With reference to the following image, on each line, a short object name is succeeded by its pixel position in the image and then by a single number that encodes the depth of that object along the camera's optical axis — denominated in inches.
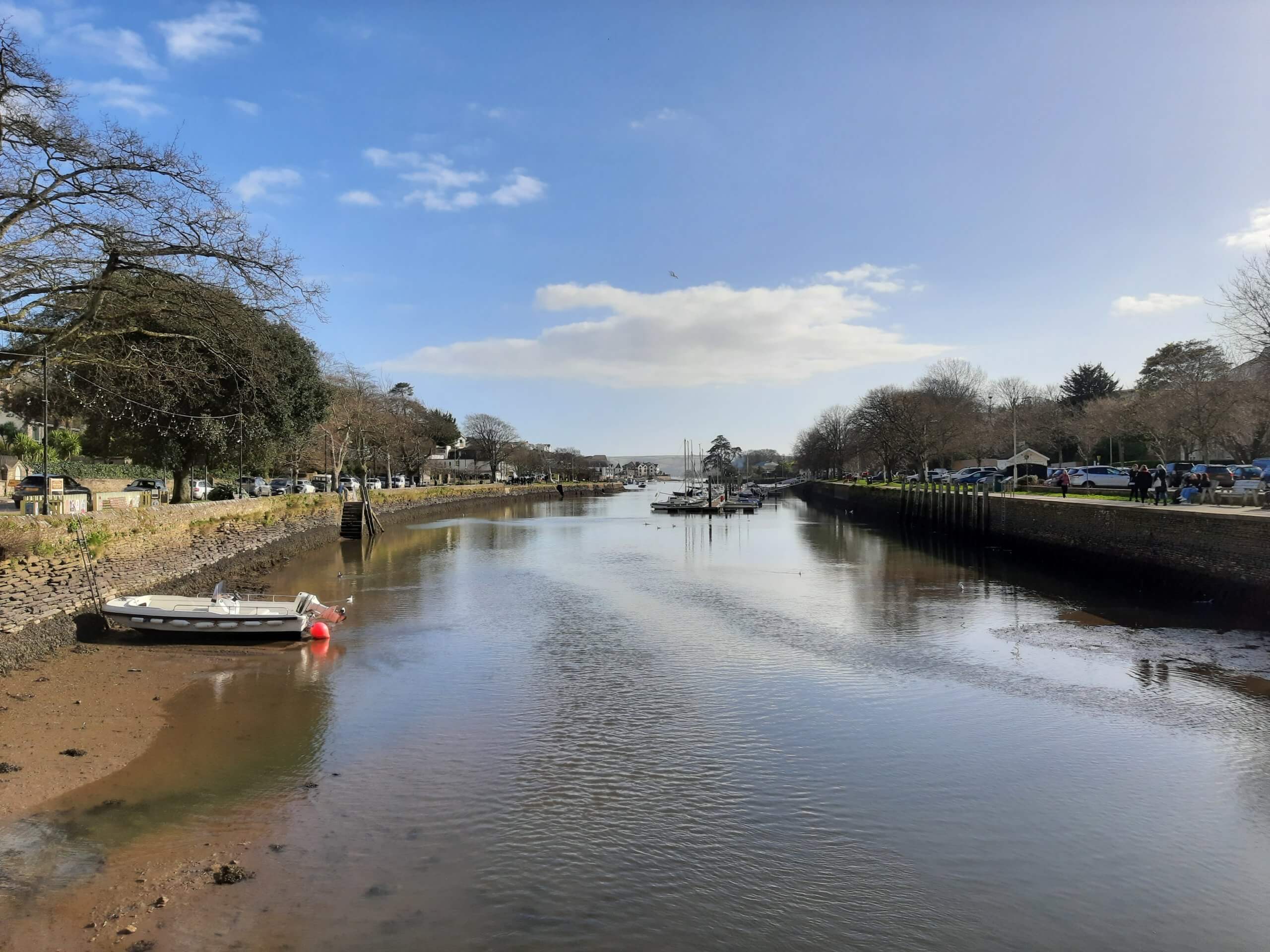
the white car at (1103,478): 1533.0
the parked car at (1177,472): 1284.7
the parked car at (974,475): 2101.5
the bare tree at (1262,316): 948.0
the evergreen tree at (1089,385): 2861.5
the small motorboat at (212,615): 610.9
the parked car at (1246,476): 1088.2
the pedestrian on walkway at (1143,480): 1112.8
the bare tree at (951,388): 3176.7
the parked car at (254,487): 1676.9
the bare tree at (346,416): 1942.7
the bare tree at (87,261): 511.5
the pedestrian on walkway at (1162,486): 1038.4
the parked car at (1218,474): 1280.8
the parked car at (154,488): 1287.9
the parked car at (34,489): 1142.8
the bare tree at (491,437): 4421.8
